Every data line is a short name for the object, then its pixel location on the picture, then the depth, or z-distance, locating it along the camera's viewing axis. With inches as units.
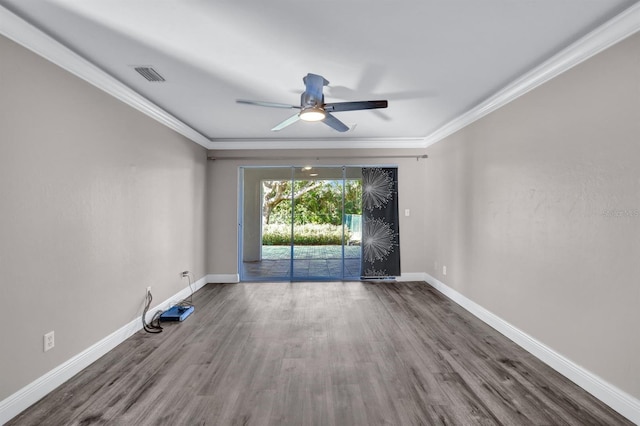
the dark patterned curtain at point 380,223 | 205.3
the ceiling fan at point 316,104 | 100.7
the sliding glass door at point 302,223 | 215.0
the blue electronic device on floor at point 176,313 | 135.6
